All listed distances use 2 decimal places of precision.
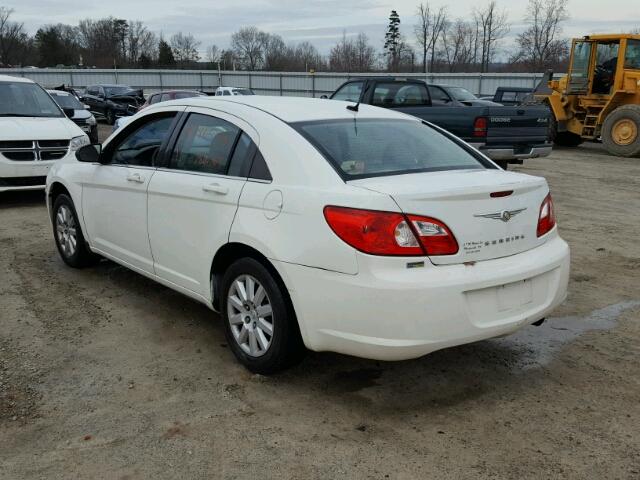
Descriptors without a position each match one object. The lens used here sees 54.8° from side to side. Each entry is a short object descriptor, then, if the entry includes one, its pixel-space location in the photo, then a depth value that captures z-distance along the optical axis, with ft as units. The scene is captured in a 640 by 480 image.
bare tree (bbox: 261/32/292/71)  250.53
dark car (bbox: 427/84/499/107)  47.54
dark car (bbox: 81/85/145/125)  85.61
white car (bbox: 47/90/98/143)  48.39
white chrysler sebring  10.05
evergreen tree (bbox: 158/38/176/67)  269.64
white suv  28.50
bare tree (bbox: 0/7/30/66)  231.91
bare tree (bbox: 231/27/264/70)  284.20
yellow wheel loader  52.42
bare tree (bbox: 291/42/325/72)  245.24
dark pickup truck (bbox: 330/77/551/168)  34.45
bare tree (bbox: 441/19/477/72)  228.84
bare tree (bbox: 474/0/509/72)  219.61
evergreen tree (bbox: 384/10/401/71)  316.60
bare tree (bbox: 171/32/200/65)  296.30
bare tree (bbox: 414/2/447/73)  238.27
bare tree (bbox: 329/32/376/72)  248.11
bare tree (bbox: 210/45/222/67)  277.33
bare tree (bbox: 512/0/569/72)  167.43
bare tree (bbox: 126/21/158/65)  292.81
